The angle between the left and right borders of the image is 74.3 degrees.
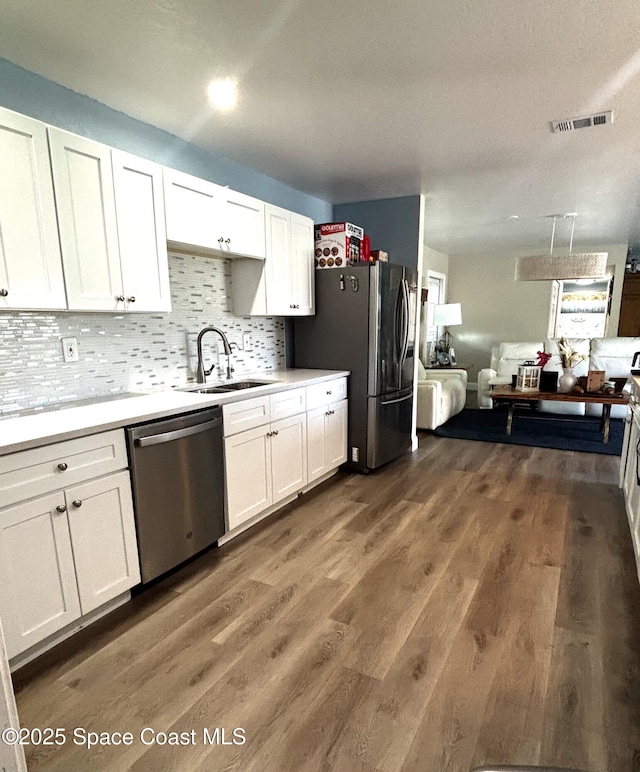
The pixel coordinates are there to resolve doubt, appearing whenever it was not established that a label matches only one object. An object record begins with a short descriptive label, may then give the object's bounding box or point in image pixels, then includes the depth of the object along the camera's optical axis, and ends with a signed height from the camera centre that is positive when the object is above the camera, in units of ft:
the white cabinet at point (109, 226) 5.94 +1.57
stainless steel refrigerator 10.82 -0.42
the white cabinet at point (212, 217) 7.46 +2.15
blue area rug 14.07 -3.88
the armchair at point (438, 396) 15.01 -2.62
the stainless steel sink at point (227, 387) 8.80 -1.27
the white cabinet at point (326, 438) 10.13 -2.79
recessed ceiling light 6.39 +3.70
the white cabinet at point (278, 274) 9.78 +1.27
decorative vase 14.44 -1.89
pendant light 13.66 +1.90
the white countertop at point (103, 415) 4.96 -1.20
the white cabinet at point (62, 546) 4.81 -2.70
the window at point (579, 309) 22.29 +0.84
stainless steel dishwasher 6.20 -2.50
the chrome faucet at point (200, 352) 8.91 -0.50
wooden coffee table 13.67 -2.41
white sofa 16.93 -1.54
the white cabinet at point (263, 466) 7.91 -2.82
